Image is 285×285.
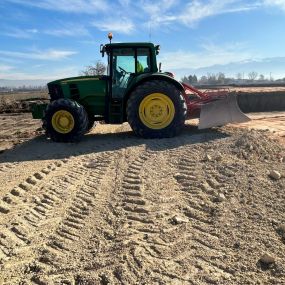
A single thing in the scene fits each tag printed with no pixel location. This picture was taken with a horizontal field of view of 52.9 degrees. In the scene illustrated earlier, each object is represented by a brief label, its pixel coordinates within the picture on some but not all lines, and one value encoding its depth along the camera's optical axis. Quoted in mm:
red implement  6399
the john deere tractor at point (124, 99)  6092
